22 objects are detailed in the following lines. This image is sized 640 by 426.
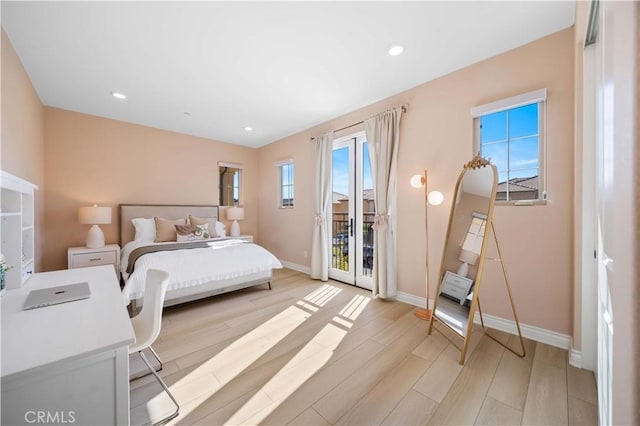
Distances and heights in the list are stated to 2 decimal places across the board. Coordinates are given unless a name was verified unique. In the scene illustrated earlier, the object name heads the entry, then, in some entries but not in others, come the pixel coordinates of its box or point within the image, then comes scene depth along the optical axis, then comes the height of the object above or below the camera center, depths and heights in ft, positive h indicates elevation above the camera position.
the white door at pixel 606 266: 2.36 -0.72
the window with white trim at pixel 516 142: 7.22 +2.23
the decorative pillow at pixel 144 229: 13.33 -0.96
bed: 9.11 -2.09
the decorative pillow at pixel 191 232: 13.25 -1.14
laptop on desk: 3.97 -1.48
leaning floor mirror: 6.35 -1.03
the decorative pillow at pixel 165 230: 13.14 -1.02
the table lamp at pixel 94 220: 11.55 -0.40
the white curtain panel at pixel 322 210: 13.25 +0.10
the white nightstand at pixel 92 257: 11.03 -2.10
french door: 12.21 +0.10
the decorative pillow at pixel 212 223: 14.65 -0.74
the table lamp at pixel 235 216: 16.75 -0.30
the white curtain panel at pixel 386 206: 10.29 +0.25
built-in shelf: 4.92 -0.38
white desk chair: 4.71 -2.14
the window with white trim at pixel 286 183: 16.34 +1.98
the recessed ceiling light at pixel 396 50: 7.45 +5.03
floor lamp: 8.32 +0.21
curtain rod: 12.01 +4.38
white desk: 2.56 -1.73
